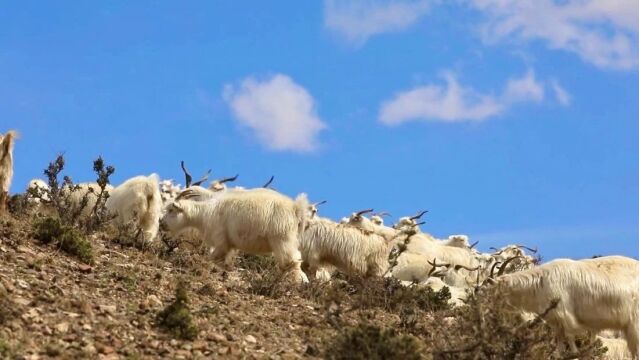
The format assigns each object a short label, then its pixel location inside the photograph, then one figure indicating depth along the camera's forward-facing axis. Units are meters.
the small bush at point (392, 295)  13.08
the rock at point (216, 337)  9.39
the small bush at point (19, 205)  13.93
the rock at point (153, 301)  10.15
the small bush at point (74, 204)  13.61
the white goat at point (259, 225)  15.74
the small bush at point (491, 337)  9.00
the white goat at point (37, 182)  21.33
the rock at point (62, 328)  8.58
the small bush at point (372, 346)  8.38
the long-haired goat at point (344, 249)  17.28
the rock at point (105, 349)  8.31
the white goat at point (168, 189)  23.39
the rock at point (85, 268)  10.88
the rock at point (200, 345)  8.99
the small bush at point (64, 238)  11.30
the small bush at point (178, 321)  9.18
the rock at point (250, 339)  9.69
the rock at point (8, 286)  9.30
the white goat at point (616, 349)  13.75
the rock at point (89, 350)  8.19
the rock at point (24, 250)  10.87
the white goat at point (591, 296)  12.43
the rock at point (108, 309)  9.46
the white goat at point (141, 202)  17.72
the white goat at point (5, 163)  12.48
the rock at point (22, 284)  9.58
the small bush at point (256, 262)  15.77
